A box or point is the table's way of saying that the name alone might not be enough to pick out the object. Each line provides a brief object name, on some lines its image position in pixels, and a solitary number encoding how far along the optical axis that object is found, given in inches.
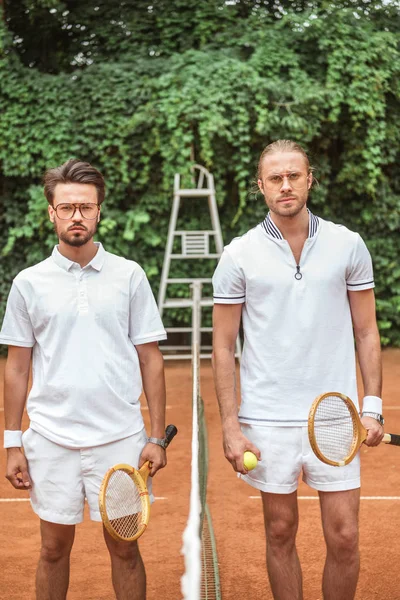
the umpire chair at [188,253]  416.5
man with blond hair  119.5
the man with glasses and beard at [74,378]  117.5
